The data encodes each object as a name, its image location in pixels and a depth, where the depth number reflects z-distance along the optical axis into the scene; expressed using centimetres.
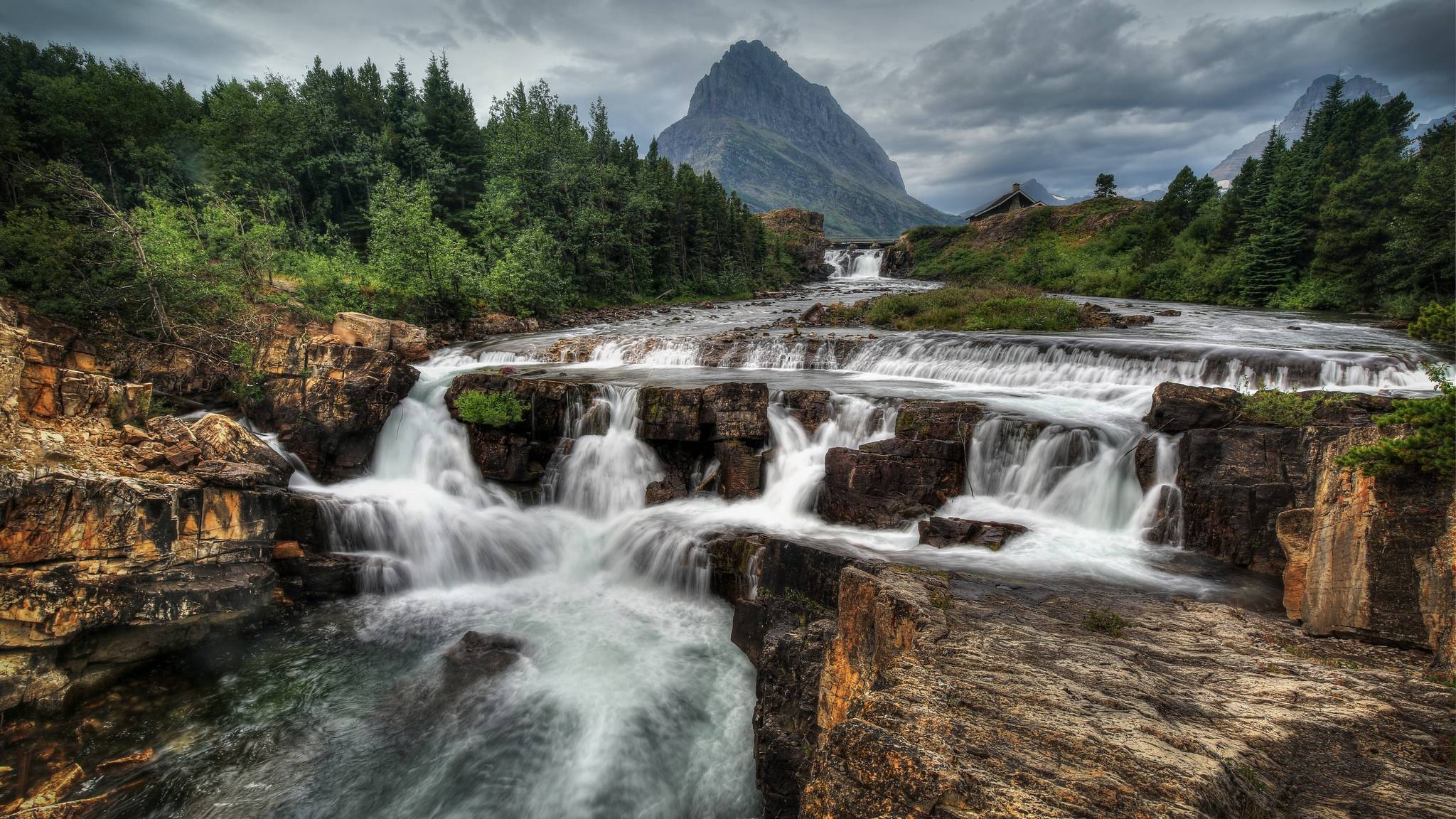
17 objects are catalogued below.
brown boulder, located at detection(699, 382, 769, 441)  1302
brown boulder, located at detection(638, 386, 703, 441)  1313
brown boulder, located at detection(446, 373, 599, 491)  1396
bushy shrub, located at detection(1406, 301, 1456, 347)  701
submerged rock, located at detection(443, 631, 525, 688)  838
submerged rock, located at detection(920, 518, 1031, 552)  901
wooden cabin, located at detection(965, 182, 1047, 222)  7944
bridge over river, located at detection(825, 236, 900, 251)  9156
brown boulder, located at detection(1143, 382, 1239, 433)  1042
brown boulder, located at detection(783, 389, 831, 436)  1375
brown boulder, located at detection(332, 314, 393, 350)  1803
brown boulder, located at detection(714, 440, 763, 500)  1258
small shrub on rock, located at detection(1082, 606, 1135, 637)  507
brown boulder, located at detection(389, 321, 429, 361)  1936
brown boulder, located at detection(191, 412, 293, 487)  1000
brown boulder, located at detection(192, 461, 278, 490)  915
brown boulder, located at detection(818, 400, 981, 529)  1074
